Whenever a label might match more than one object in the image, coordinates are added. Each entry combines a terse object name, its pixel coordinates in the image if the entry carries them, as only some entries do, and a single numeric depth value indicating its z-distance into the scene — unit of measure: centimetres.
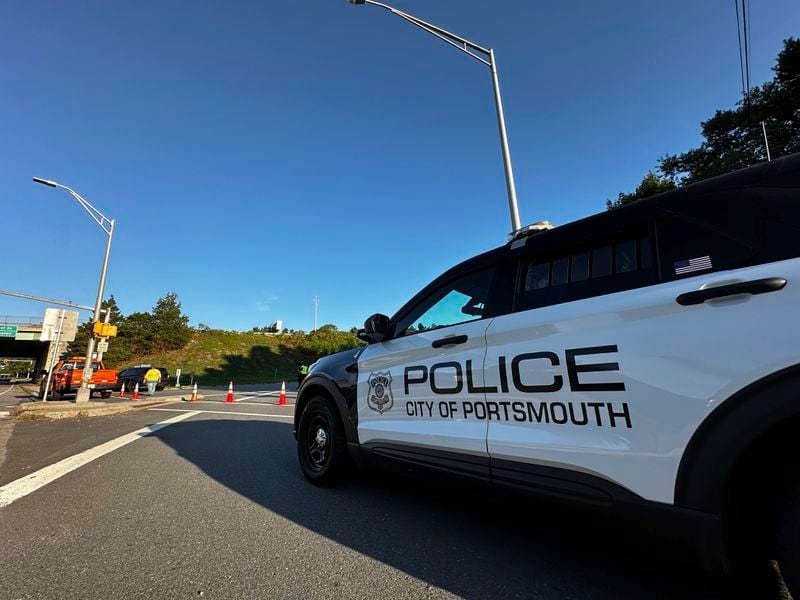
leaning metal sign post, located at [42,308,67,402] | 1446
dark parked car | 2199
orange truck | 1788
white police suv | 153
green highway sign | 4200
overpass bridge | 1440
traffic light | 1588
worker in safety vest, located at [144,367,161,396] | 1995
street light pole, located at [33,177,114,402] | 1413
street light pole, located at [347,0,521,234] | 721
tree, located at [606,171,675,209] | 1464
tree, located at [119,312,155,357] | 4234
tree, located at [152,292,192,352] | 4238
